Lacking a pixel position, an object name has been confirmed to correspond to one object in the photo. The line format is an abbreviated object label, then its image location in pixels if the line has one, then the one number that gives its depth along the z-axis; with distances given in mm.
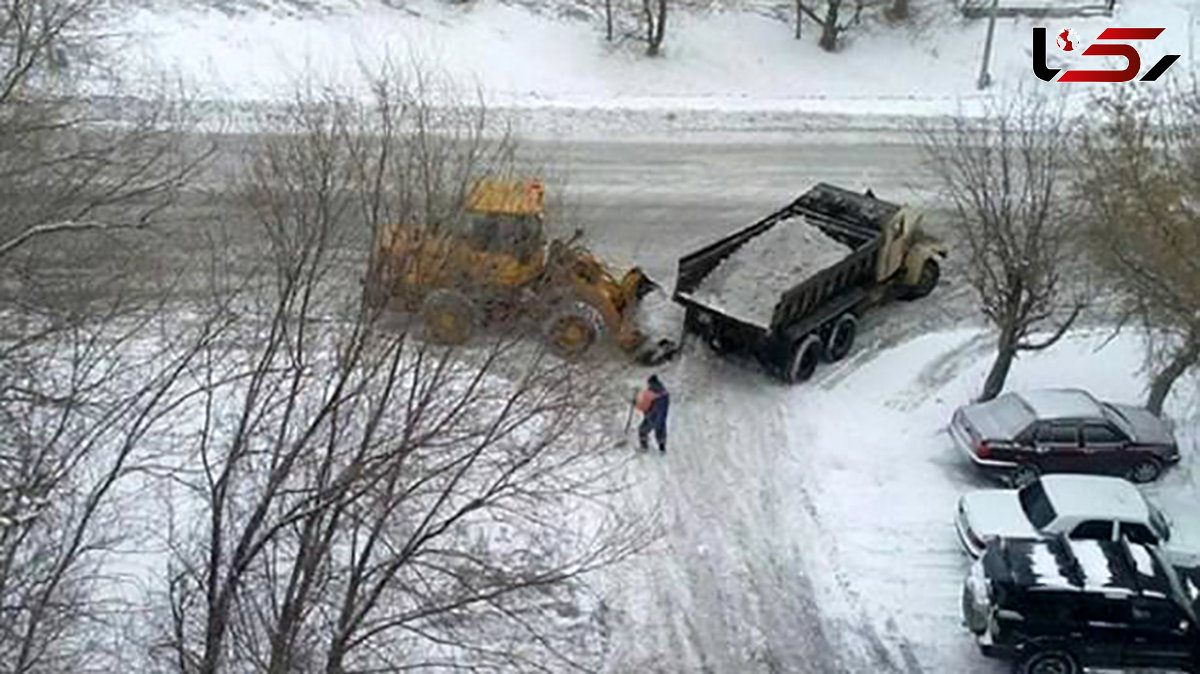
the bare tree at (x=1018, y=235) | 20719
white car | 18781
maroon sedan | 20562
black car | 17234
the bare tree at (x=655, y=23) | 31594
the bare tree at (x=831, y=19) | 32406
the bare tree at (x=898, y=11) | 33438
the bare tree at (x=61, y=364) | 13516
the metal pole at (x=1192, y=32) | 31906
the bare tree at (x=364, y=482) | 13586
